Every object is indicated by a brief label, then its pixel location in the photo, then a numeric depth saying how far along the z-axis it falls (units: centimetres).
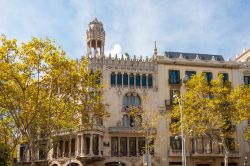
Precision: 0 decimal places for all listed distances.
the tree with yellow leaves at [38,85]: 2491
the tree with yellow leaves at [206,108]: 3576
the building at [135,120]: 3920
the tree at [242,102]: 3586
